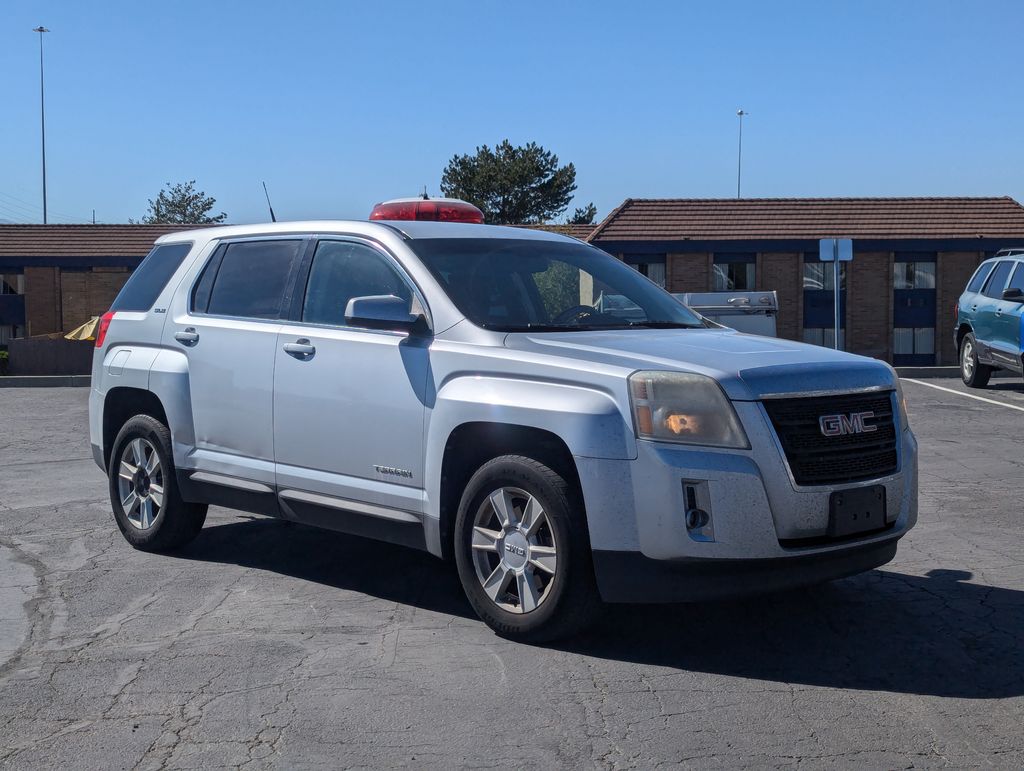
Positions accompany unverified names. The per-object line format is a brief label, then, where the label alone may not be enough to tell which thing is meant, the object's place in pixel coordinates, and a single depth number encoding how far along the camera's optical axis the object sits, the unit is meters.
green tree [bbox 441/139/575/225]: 80.12
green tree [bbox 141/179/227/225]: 101.06
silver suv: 4.70
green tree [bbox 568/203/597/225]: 87.56
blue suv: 16.86
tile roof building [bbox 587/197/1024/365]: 41.41
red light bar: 10.44
